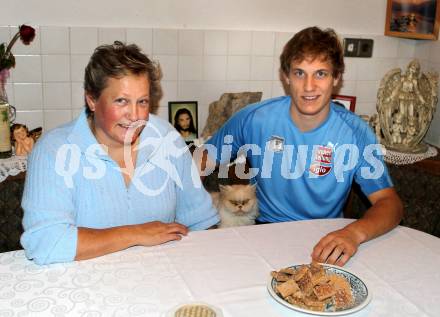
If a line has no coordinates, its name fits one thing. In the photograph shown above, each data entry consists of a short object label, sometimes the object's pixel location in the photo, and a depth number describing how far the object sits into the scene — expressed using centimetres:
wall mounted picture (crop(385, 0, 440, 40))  286
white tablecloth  112
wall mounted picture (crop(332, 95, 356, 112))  288
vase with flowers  224
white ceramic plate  108
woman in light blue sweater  131
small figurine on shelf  230
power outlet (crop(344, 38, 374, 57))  295
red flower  228
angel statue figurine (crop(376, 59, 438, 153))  266
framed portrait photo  268
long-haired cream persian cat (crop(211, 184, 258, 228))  215
